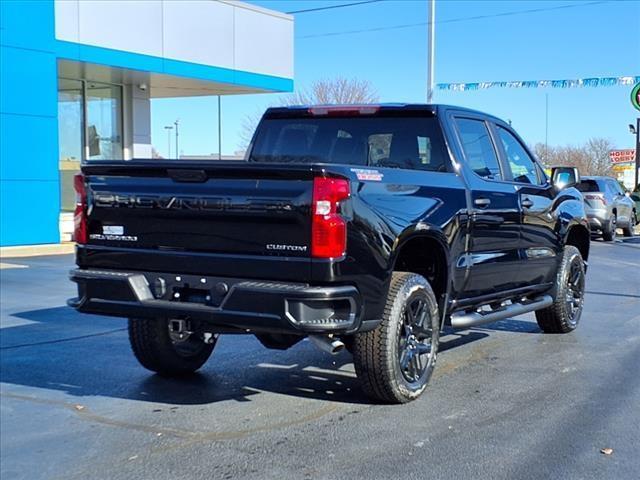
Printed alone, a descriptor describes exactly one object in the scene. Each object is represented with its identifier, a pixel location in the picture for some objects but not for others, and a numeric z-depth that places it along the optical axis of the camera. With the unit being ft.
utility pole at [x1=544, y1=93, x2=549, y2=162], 181.16
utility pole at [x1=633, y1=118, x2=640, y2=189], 113.34
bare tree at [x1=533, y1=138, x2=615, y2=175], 188.24
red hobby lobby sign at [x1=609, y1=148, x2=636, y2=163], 128.67
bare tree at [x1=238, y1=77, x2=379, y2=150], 136.56
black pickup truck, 15.12
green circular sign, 68.85
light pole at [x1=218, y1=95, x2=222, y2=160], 126.74
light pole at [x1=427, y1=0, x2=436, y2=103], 75.66
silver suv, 67.10
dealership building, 55.31
